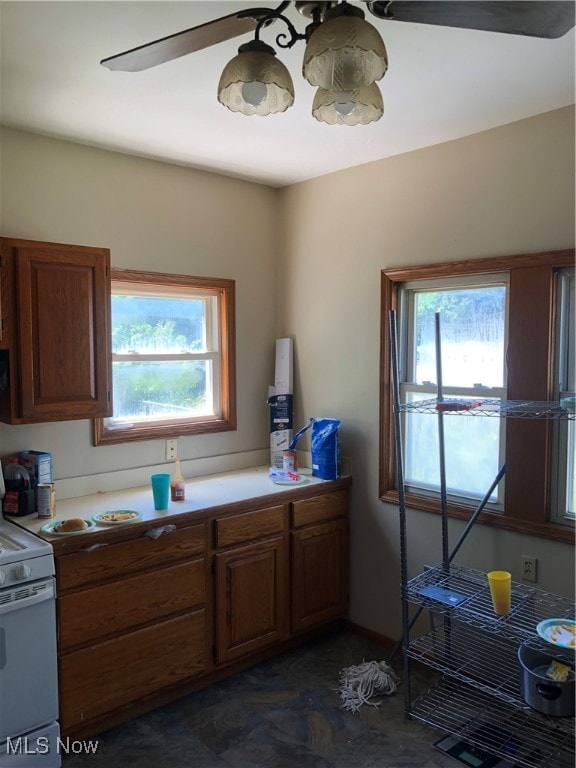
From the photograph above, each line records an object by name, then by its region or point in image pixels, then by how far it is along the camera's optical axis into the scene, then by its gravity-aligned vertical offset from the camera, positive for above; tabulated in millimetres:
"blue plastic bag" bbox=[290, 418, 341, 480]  3221 -459
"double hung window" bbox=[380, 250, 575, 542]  2496 -73
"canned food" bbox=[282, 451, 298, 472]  3293 -531
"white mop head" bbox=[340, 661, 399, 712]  2675 -1459
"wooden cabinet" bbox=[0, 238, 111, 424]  2400 +143
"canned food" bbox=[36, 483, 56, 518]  2527 -561
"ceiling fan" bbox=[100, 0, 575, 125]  1237 +697
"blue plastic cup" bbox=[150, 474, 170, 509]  2654 -547
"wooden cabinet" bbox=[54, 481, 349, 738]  2340 -1039
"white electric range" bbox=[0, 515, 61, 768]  2105 -1030
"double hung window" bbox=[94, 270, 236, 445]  3062 +41
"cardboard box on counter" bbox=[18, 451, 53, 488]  2582 -422
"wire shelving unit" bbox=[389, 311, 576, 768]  2281 -1229
